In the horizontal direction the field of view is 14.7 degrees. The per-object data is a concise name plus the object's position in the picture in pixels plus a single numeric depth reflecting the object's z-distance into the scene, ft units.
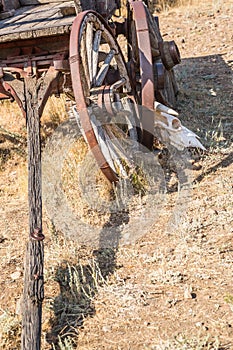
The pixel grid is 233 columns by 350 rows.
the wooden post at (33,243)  14.05
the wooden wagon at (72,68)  18.92
